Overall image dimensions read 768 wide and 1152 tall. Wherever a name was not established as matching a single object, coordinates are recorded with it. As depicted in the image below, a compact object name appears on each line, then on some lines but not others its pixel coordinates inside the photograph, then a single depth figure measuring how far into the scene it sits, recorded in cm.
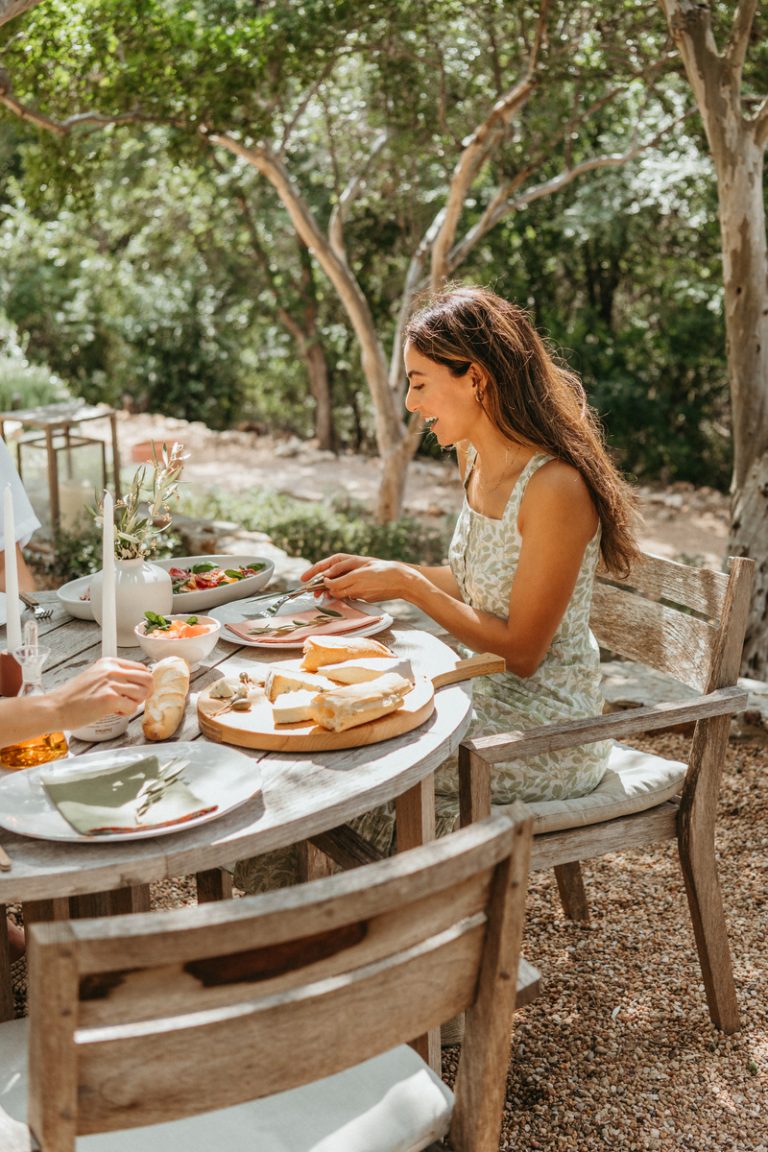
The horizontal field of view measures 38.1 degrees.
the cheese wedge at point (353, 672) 180
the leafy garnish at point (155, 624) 194
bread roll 168
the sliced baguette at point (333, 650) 191
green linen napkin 140
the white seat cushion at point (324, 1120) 131
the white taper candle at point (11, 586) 161
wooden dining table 134
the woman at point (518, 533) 216
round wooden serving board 166
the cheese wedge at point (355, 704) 166
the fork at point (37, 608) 231
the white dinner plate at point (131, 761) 138
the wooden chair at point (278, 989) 92
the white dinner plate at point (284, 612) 217
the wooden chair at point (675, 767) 203
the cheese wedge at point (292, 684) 178
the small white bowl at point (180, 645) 189
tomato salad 236
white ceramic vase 205
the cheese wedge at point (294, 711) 169
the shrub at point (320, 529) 650
